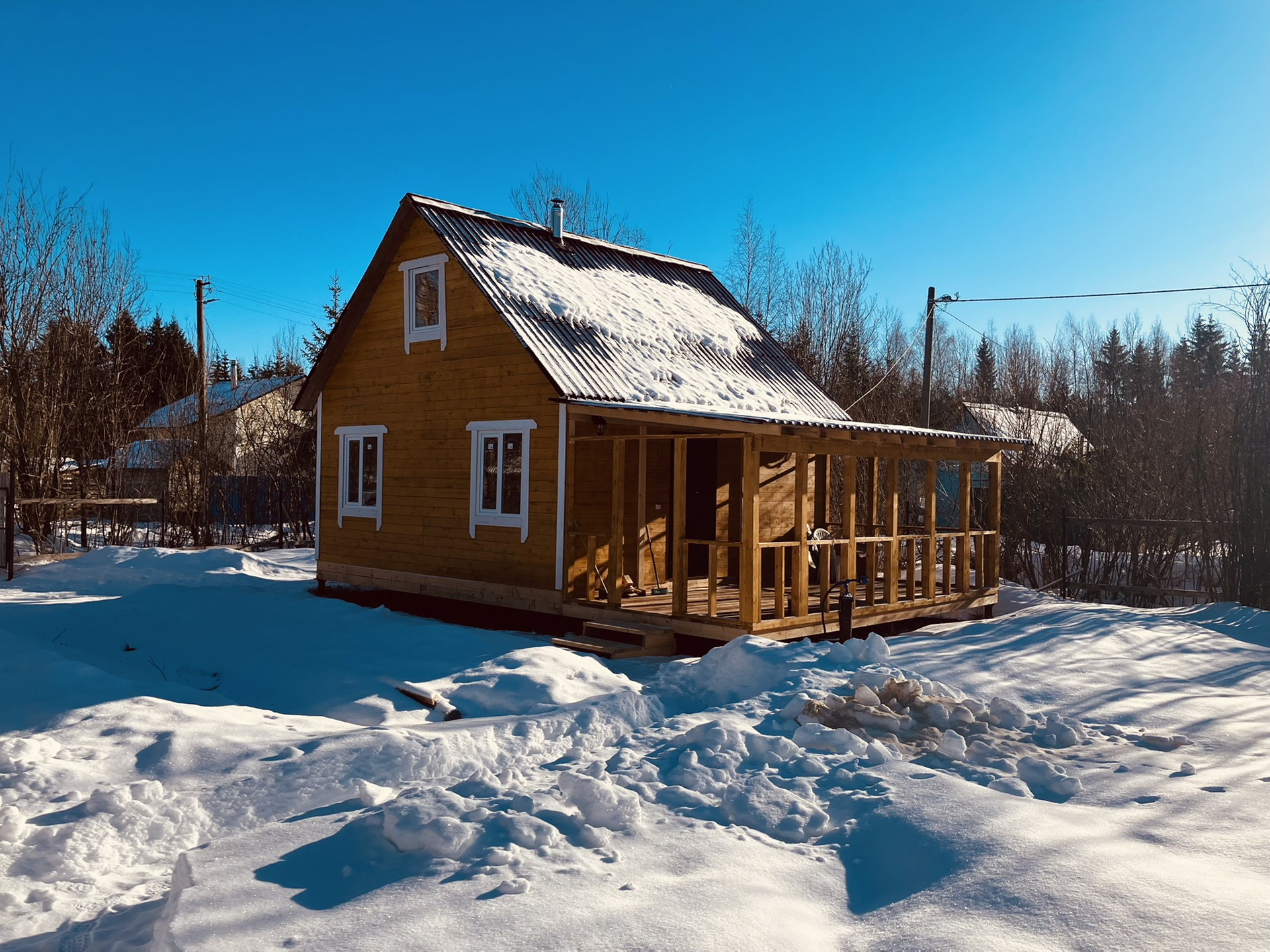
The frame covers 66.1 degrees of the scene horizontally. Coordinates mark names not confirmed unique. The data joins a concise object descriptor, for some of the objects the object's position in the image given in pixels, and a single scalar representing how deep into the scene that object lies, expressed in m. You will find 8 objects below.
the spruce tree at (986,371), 45.11
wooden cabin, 11.36
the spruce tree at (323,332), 32.88
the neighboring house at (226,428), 25.78
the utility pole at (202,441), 24.69
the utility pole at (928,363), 22.69
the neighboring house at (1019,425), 21.46
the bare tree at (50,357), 22.67
